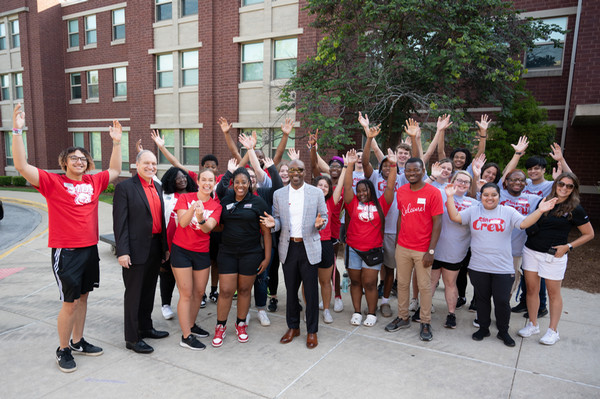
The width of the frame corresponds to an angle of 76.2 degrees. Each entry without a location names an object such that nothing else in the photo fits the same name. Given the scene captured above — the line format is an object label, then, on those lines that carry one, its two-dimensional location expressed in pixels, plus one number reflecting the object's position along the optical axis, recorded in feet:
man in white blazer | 13.30
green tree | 25.25
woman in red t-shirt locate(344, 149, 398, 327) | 14.58
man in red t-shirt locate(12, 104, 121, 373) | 11.21
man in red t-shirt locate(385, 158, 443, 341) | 13.69
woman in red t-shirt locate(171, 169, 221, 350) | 12.60
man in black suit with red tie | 12.11
